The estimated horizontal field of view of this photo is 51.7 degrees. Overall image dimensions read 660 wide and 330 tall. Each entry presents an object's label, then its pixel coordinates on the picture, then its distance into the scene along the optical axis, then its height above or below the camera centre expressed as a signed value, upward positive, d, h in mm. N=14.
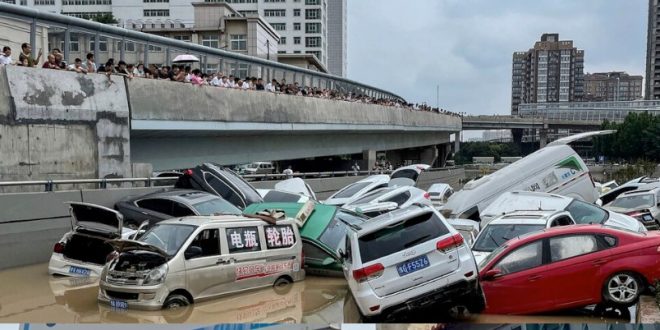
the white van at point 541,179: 21141 -1521
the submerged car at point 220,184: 16875 -1321
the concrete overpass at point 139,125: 16234 +239
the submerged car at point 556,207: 13719 -1744
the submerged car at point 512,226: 12258 -1735
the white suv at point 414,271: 8477 -1755
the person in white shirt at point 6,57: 15938 +1781
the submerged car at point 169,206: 15180 -1699
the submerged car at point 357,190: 21648 -1957
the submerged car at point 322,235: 12898 -2007
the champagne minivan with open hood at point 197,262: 9914 -2020
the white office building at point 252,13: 86625 +16087
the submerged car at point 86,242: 12711 -2083
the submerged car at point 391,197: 19203 -1950
